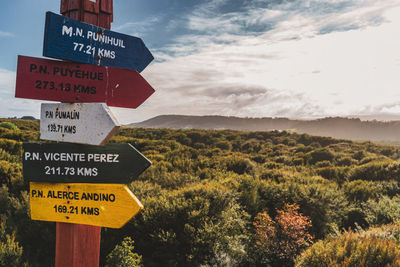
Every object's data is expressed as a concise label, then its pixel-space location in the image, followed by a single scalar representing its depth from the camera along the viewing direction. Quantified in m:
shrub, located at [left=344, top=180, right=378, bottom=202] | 8.97
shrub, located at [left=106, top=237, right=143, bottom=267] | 4.05
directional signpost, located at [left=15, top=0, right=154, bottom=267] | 2.01
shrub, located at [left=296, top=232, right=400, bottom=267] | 3.72
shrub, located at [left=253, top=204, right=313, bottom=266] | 5.89
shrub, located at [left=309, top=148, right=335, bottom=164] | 17.14
